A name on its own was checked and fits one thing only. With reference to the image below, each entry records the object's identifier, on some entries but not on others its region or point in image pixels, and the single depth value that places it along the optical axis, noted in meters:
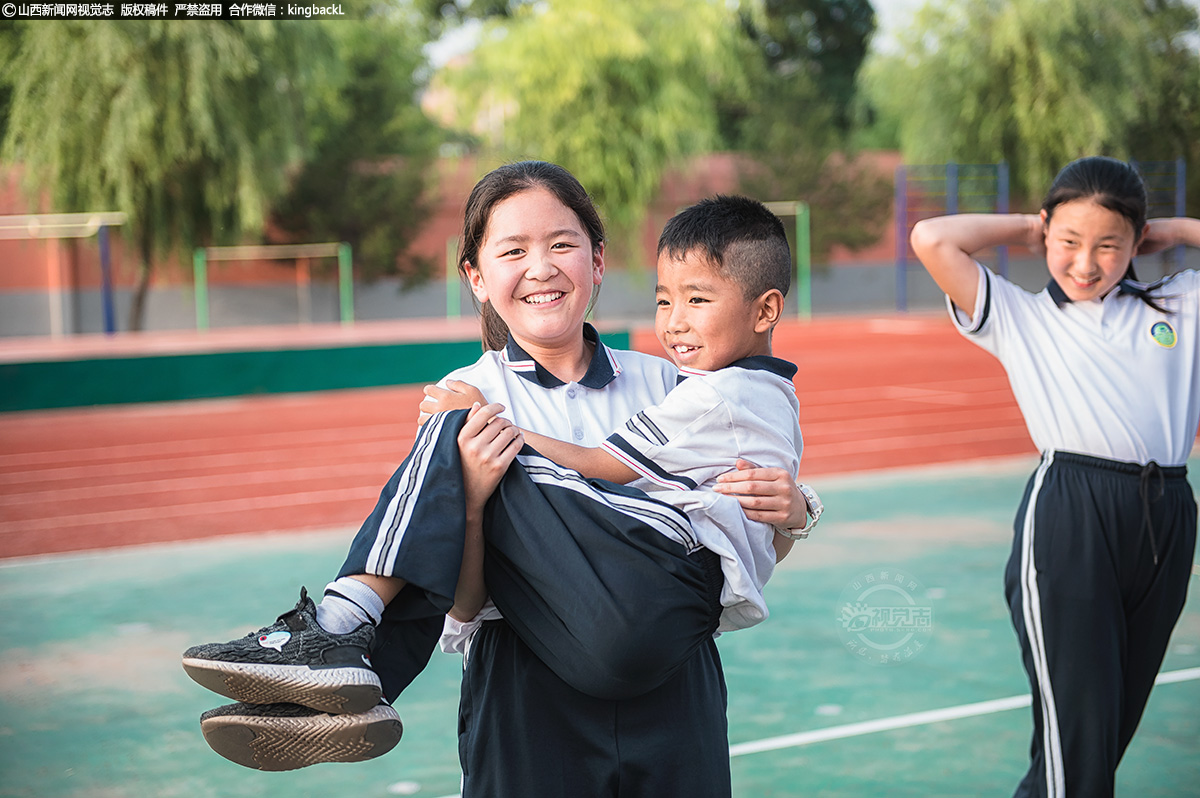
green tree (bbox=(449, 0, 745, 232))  20.66
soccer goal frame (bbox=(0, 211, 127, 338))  17.59
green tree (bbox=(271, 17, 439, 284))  22.19
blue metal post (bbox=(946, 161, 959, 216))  20.28
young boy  1.39
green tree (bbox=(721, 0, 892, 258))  25.31
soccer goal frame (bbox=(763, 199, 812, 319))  23.66
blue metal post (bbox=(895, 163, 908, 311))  21.55
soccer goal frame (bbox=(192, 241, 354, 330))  20.36
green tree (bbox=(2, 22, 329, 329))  15.38
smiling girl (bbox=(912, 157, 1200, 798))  2.37
